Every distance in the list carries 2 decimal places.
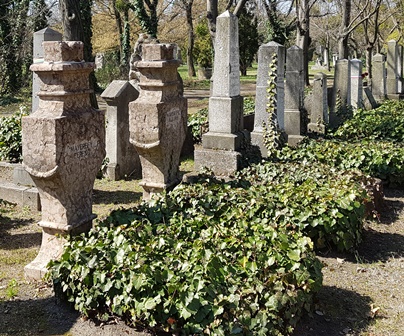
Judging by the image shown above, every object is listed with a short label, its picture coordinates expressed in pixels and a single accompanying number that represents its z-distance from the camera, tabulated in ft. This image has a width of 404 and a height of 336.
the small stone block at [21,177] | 27.94
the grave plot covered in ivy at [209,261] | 12.64
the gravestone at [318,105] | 42.04
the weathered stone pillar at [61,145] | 15.58
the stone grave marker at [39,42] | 29.14
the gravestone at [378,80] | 62.08
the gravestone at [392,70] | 65.41
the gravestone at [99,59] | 107.58
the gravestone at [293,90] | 36.83
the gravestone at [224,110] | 28.55
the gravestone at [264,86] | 32.50
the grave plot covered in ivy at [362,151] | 29.01
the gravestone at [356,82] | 49.55
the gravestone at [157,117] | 21.50
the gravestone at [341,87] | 47.85
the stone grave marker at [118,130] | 30.17
